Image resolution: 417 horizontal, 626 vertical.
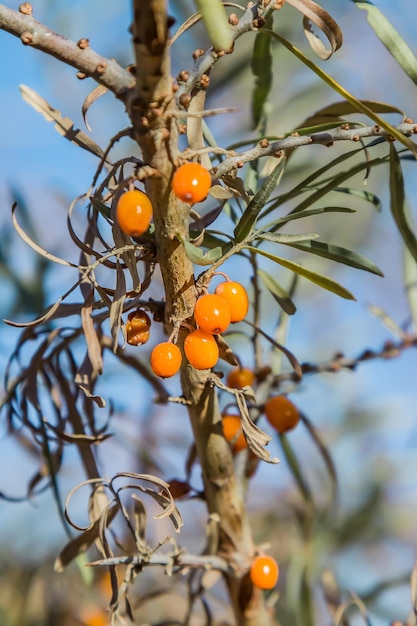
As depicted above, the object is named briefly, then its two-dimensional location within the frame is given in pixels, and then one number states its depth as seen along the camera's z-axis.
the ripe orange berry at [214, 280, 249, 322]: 0.42
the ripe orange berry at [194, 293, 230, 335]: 0.41
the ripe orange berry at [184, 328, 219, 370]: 0.42
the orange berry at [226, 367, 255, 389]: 0.49
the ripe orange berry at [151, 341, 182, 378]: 0.42
